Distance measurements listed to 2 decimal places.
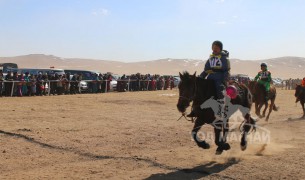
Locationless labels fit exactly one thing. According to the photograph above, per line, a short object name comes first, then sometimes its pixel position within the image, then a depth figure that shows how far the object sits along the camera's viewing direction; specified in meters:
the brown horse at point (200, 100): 8.55
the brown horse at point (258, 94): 16.52
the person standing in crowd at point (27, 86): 25.33
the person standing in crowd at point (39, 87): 26.06
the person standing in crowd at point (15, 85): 24.94
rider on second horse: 16.48
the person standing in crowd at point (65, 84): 27.63
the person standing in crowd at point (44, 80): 26.41
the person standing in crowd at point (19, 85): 24.91
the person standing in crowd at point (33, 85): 25.59
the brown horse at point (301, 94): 19.58
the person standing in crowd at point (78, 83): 29.17
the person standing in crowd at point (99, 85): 31.18
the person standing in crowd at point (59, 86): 27.13
